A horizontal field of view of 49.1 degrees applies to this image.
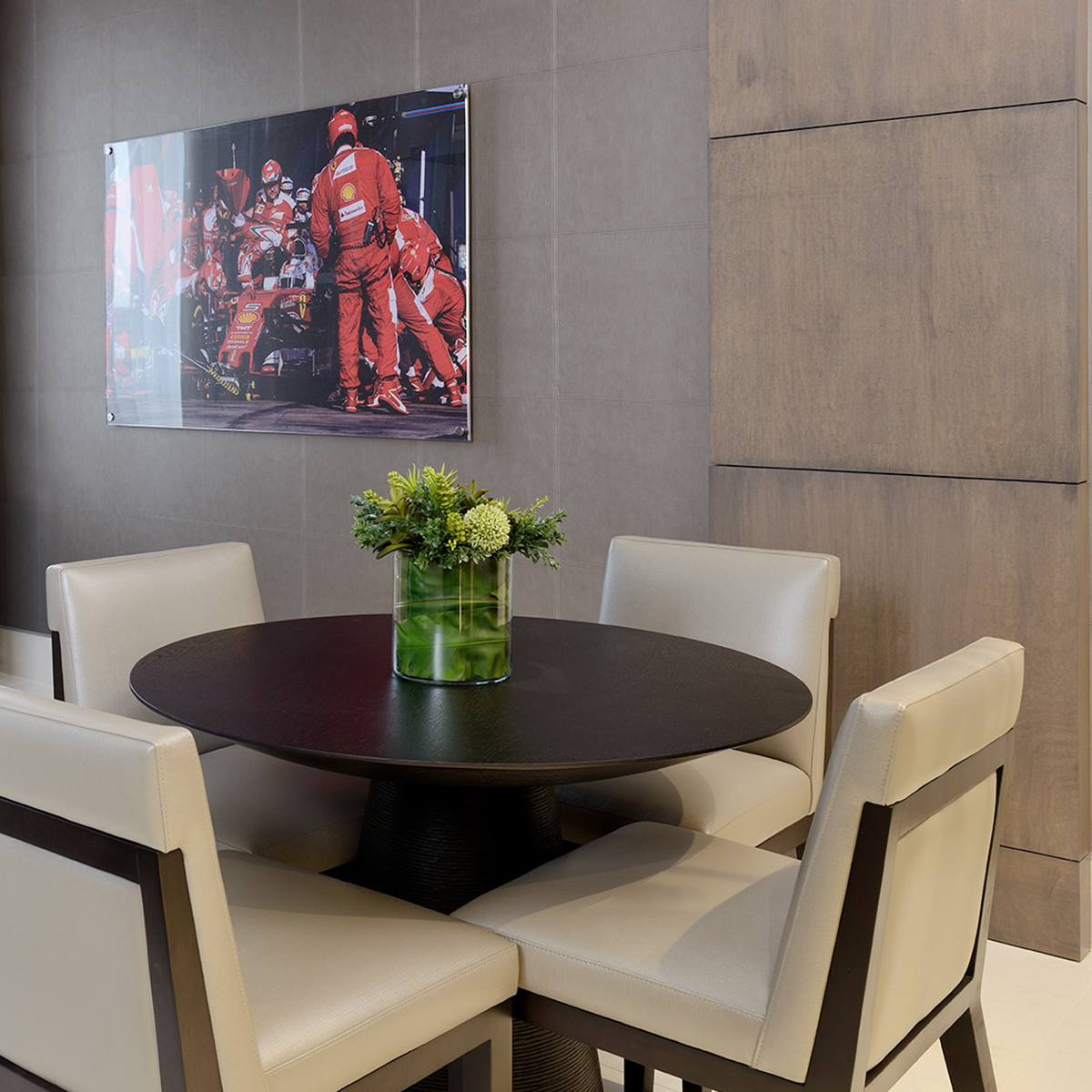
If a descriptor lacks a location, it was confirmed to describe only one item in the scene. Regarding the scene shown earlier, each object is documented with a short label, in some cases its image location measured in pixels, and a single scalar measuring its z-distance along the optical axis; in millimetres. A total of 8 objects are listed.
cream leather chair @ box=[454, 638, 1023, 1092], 1403
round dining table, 1635
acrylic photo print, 3930
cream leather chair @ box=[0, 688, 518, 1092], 1230
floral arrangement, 1914
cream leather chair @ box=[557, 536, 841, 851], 2312
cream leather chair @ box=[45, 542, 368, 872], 2174
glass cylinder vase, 1936
